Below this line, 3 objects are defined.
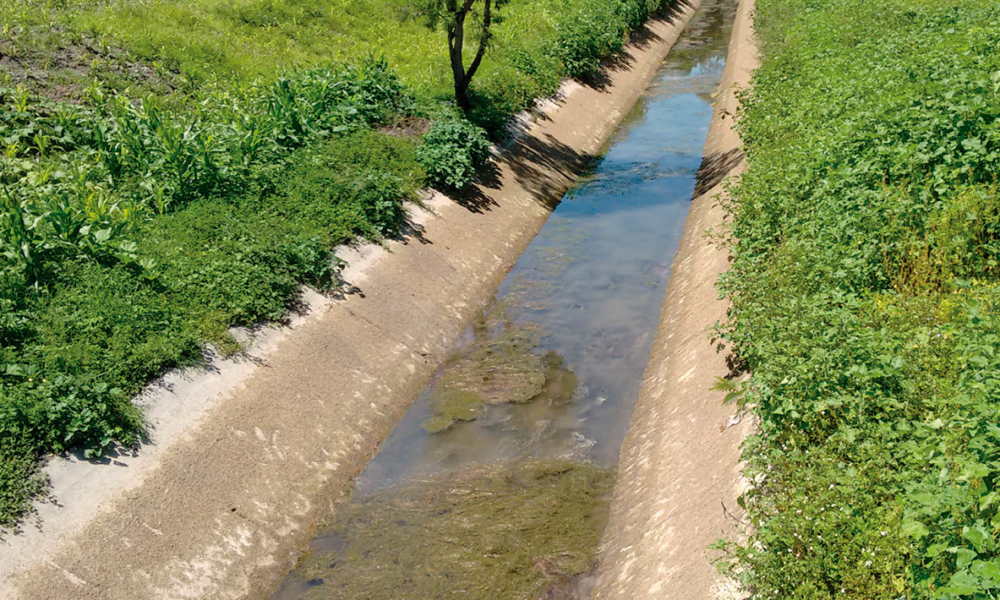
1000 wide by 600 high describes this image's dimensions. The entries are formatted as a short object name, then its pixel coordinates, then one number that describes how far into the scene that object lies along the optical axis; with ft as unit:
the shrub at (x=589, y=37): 79.51
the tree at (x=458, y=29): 57.77
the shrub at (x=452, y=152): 49.85
